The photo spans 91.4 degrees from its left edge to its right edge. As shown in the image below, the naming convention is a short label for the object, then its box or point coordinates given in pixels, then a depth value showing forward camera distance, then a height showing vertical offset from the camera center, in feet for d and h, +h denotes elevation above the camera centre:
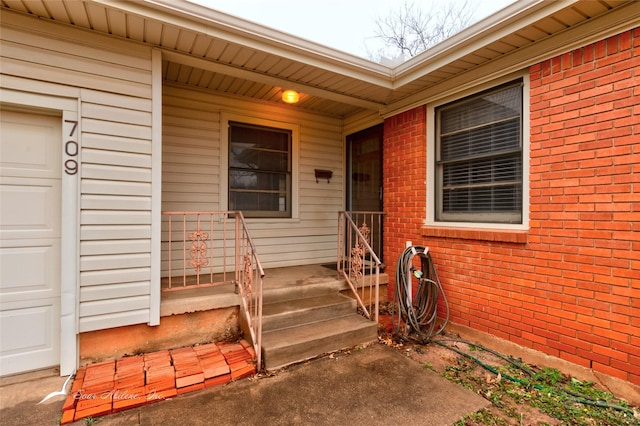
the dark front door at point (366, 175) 14.47 +1.77
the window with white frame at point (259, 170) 13.69 +1.84
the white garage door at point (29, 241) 7.55 -0.79
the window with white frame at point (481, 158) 9.36 +1.78
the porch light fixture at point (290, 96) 12.92 +4.84
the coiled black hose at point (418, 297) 10.14 -2.89
